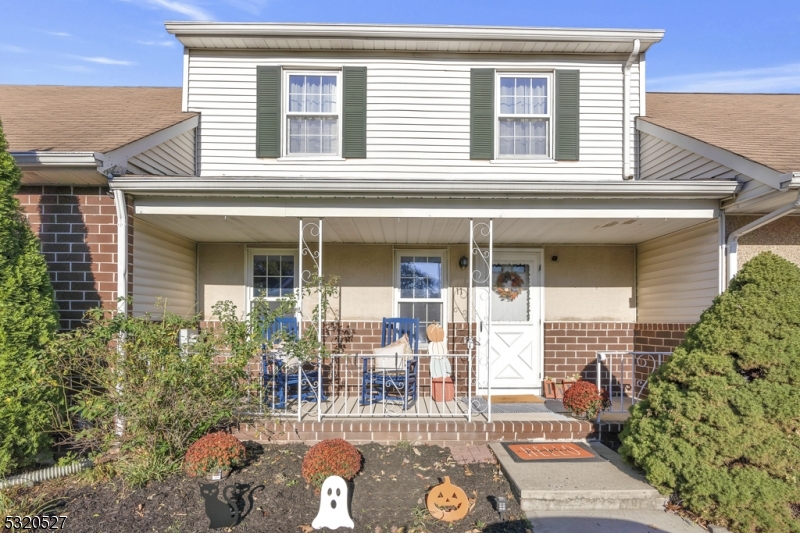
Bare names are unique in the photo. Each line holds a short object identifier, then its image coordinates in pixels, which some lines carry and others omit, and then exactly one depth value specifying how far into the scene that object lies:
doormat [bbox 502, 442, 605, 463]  4.89
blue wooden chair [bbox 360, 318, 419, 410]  6.30
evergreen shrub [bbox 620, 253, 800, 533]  3.83
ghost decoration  3.79
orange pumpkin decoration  3.90
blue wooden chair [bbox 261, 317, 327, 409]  6.20
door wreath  7.70
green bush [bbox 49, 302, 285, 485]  4.51
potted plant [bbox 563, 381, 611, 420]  5.70
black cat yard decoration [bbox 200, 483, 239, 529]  3.72
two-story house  7.20
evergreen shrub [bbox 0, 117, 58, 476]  4.21
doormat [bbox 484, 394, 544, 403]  7.08
